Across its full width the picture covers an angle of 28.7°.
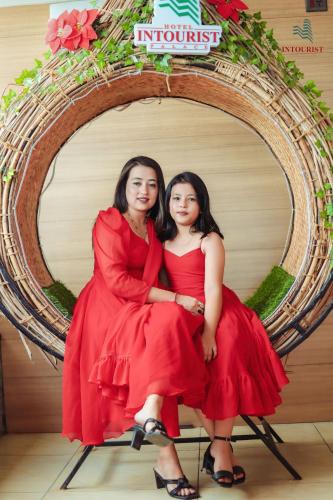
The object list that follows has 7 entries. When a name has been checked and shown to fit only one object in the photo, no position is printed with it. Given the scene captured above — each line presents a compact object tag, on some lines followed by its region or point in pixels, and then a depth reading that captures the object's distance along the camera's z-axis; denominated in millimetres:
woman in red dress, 2062
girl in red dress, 2199
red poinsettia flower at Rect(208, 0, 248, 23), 2314
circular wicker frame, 2270
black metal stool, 2330
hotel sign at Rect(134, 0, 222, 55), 2252
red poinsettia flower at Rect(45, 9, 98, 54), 2277
